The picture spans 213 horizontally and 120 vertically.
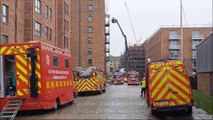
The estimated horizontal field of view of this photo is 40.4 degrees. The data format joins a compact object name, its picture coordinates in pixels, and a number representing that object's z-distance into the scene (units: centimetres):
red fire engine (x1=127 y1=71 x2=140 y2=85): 4953
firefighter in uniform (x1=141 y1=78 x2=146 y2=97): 2198
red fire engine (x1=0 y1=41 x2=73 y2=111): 1258
